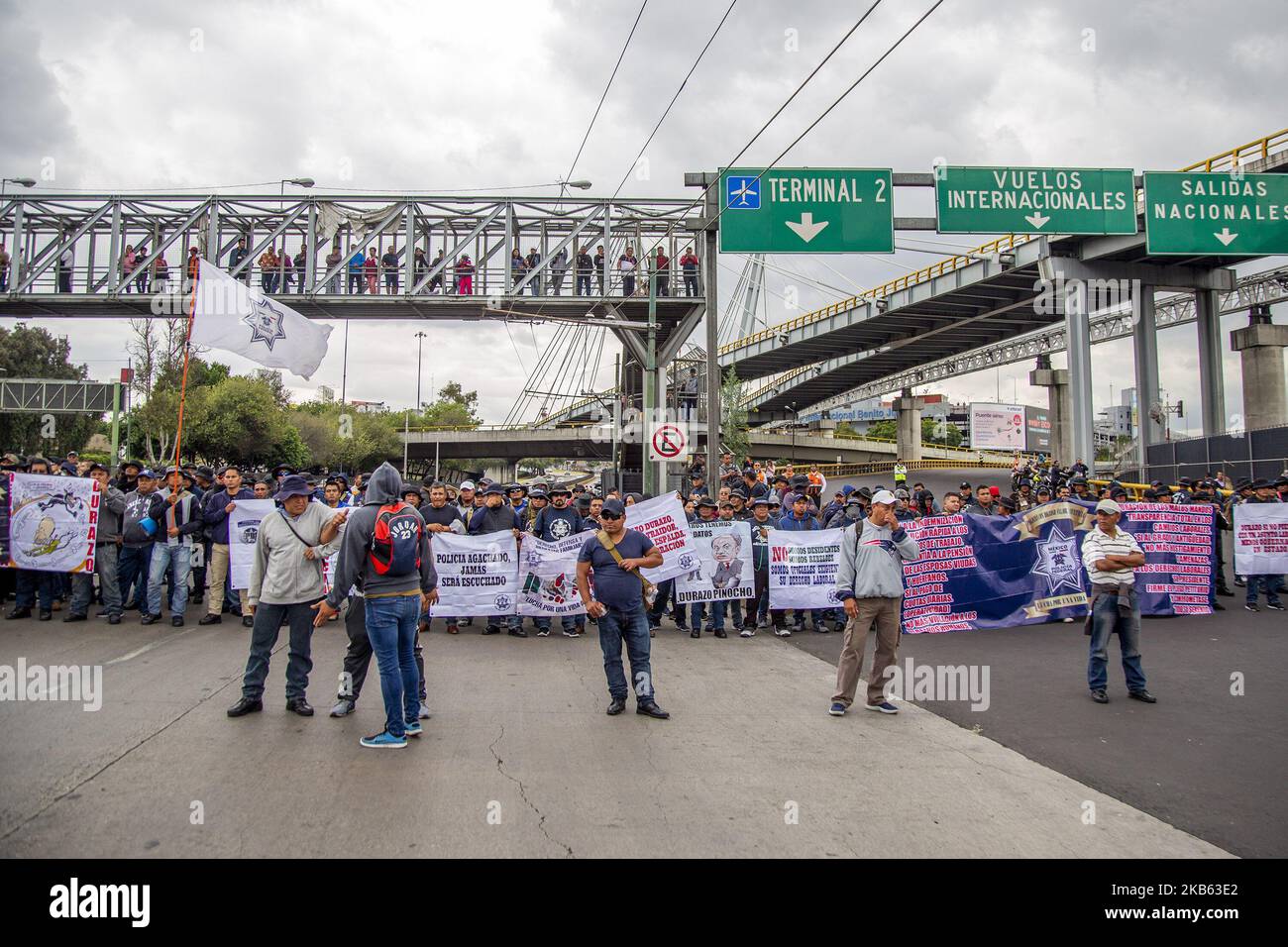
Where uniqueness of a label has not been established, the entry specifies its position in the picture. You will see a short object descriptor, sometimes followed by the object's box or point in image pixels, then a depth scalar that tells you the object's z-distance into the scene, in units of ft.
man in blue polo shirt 22.15
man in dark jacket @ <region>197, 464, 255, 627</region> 34.42
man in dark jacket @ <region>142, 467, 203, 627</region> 33.65
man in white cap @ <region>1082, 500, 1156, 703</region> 23.88
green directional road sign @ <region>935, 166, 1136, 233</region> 55.93
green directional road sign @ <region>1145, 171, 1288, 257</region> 66.64
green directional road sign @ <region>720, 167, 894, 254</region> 54.44
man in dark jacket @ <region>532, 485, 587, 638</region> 36.17
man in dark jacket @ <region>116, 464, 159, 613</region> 33.96
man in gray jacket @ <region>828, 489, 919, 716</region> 22.95
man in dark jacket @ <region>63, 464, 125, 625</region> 34.12
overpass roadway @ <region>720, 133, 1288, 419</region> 96.48
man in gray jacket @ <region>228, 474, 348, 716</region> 21.22
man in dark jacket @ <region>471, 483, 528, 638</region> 35.86
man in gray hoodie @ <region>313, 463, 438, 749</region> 18.78
